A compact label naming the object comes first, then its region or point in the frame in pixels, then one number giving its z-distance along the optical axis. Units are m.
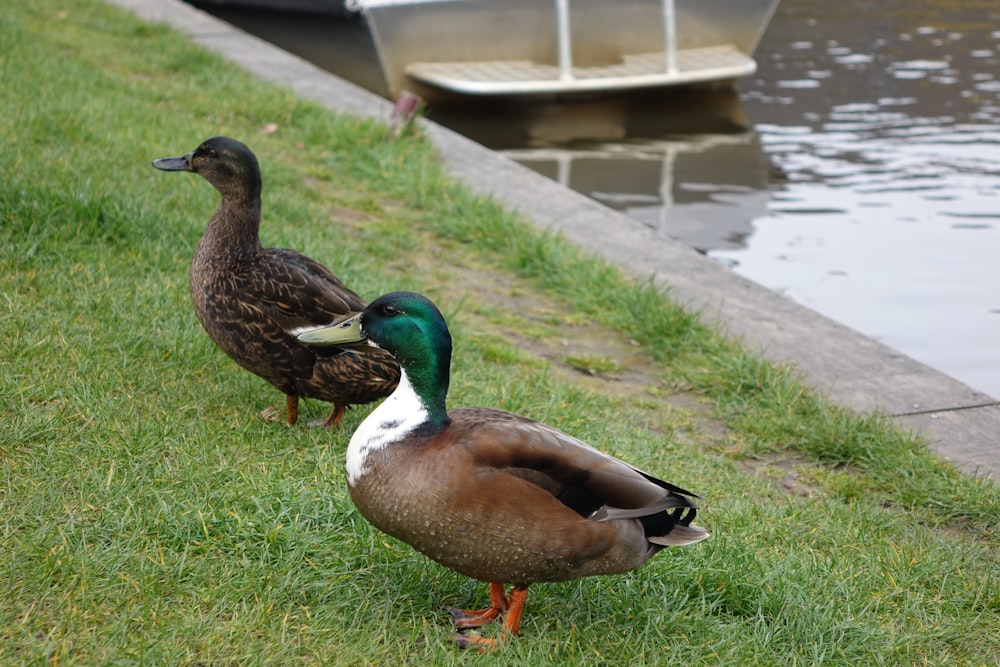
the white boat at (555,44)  11.20
